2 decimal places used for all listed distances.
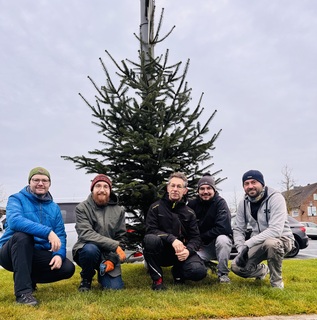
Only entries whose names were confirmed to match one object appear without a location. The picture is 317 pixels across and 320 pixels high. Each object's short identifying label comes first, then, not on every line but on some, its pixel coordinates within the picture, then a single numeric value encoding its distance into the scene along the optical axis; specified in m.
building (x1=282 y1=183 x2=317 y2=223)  56.94
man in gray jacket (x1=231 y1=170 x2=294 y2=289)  4.13
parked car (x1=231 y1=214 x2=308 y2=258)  11.84
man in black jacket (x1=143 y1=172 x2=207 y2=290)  4.14
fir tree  5.13
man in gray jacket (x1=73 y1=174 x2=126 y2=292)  4.11
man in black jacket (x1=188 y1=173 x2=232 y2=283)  4.54
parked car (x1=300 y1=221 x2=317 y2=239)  24.80
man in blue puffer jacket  3.58
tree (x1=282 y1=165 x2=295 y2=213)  43.19
